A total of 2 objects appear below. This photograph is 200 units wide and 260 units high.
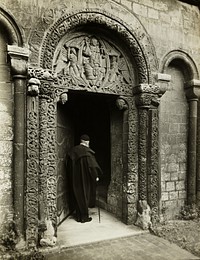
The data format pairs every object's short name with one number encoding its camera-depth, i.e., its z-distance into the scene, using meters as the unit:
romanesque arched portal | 4.05
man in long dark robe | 5.33
